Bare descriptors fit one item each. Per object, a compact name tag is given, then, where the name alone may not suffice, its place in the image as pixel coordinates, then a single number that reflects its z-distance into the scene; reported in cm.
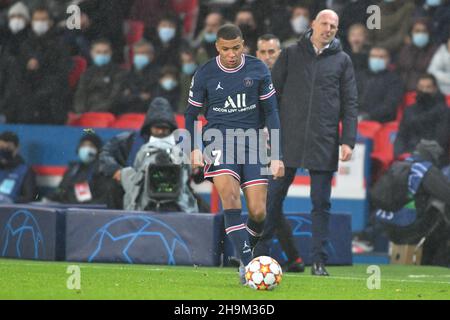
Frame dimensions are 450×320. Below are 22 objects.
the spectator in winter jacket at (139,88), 1588
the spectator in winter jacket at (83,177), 1451
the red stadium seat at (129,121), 1512
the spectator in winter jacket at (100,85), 1611
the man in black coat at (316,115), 1044
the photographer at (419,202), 1256
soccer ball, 894
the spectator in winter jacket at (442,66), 1498
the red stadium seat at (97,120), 1550
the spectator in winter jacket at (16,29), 1708
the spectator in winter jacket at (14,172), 1489
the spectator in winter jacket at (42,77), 1602
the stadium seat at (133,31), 1727
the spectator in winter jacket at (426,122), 1387
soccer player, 951
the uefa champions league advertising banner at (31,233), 1217
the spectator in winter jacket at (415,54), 1523
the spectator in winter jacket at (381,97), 1477
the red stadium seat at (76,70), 1653
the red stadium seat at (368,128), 1440
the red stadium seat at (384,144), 1412
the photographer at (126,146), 1289
